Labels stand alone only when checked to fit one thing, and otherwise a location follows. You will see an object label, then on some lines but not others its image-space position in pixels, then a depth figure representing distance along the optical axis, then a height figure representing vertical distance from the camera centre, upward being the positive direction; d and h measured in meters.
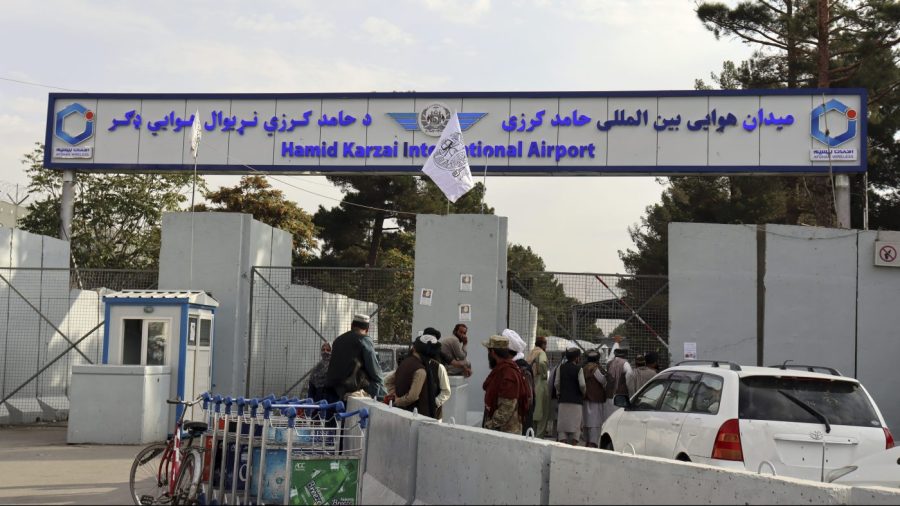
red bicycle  9.41 -1.57
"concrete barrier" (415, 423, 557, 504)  6.35 -1.02
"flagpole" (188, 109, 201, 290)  19.79 +3.18
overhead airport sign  21.62 +3.82
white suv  9.31 -0.91
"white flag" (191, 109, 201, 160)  19.81 +3.18
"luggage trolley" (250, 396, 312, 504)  8.70 -1.32
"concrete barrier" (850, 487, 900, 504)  4.69 -0.77
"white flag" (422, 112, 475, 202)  19.31 +2.67
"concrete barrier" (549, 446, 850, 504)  4.93 -0.84
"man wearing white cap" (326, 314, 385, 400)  11.20 -0.62
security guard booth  16.58 -0.49
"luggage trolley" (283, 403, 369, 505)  8.45 -1.34
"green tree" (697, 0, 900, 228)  32.94 +8.78
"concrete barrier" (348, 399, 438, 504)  8.22 -1.22
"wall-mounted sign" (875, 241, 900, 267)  17.48 +1.15
